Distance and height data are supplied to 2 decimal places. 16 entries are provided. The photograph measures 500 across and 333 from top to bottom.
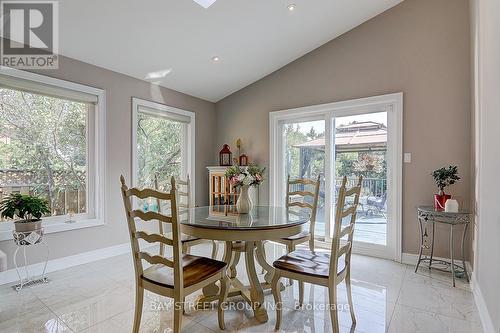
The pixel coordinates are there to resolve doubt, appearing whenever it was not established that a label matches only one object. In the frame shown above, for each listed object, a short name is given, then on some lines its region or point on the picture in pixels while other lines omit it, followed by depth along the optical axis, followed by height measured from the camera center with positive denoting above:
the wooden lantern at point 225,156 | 4.75 +0.16
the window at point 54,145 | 2.84 +0.23
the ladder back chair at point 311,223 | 2.53 -0.56
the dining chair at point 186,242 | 2.48 -0.71
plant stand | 2.55 -0.94
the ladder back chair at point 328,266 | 1.76 -0.72
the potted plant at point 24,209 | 2.52 -0.42
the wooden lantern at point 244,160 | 4.69 +0.09
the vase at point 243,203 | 2.44 -0.34
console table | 2.73 -0.65
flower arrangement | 2.37 -0.09
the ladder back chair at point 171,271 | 1.61 -0.71
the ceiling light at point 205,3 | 2.80 +1.67
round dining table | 1.88 -0.47
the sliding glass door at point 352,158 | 3.50 +0.11
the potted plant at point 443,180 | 2.89 -0.15
